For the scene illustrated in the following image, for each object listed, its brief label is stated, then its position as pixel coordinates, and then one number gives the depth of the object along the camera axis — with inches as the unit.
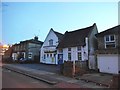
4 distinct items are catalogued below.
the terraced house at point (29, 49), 972.9
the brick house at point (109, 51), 421.8
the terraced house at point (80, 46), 534.7
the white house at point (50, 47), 729.5
